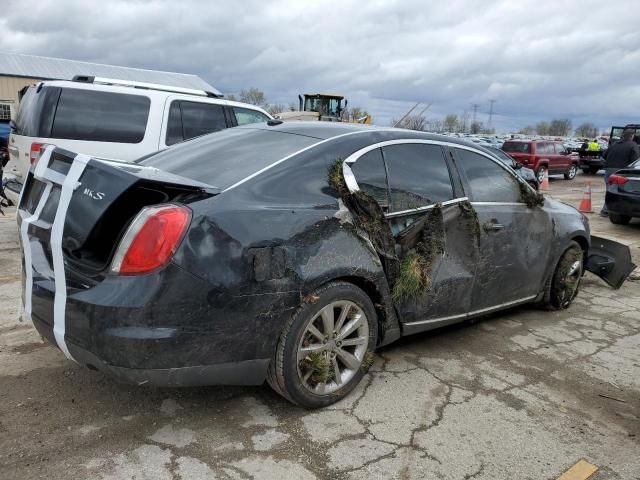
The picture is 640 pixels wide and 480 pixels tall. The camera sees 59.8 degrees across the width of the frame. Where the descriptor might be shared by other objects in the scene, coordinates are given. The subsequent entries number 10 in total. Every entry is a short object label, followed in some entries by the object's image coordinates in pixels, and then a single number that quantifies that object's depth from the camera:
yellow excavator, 28.67
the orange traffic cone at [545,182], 19.49
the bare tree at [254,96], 70.57
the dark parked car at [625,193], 9.93
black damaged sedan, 2.62
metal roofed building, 44.19
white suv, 6.57
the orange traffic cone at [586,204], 12.92
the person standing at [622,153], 12.22
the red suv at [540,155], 21.44
